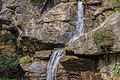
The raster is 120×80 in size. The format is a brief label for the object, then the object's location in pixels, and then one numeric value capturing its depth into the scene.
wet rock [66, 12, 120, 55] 13.81
